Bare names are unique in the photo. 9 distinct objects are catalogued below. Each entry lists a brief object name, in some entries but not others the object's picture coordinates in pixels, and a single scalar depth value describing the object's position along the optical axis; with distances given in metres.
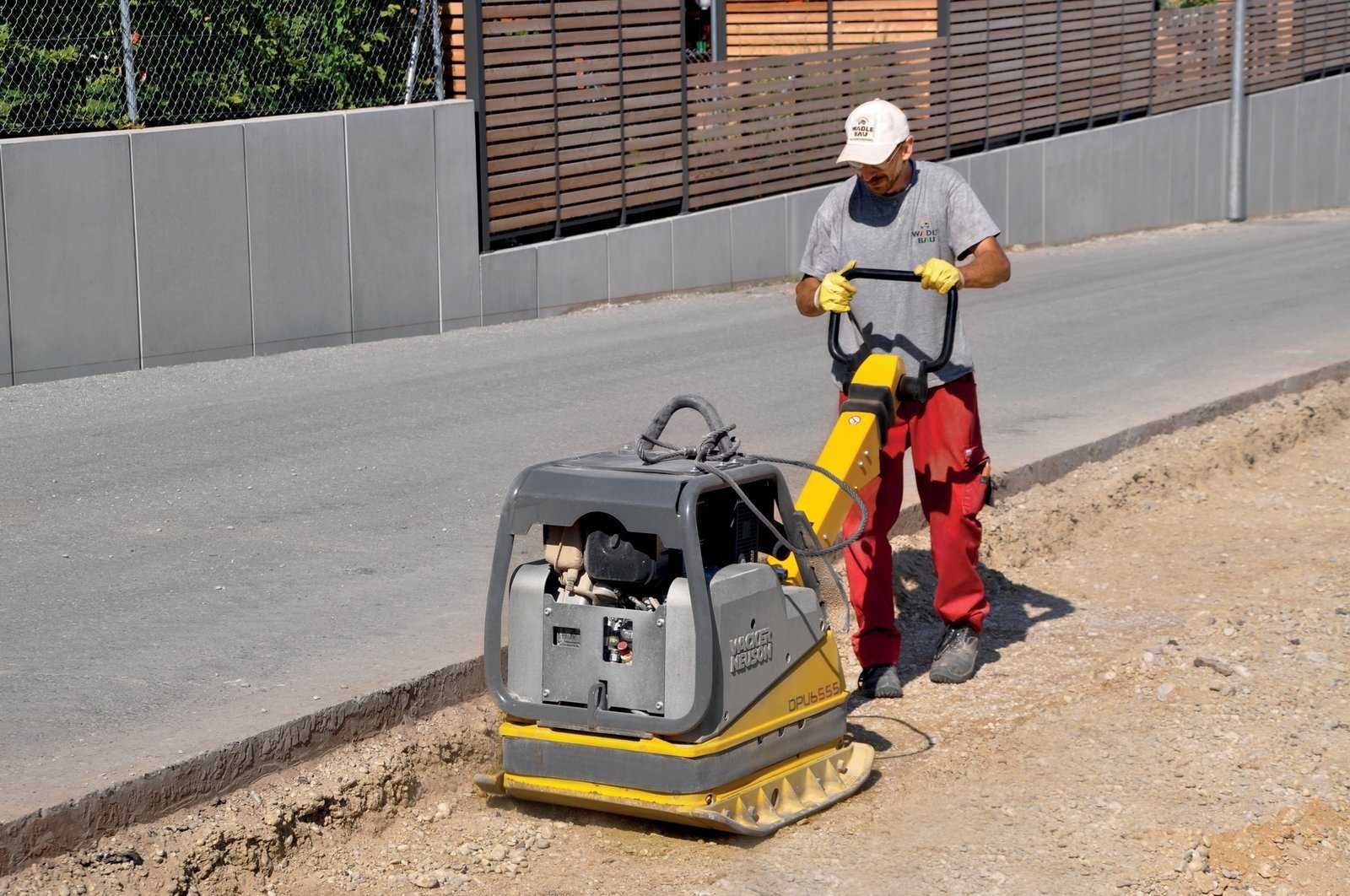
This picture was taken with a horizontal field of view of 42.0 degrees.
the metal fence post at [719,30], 17.38
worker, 5.55
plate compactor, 4.42
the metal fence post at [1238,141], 24.64
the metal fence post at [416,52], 13.89
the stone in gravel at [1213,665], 5.91
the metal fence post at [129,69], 11.98
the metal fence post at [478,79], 13.94
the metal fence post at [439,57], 14.01
